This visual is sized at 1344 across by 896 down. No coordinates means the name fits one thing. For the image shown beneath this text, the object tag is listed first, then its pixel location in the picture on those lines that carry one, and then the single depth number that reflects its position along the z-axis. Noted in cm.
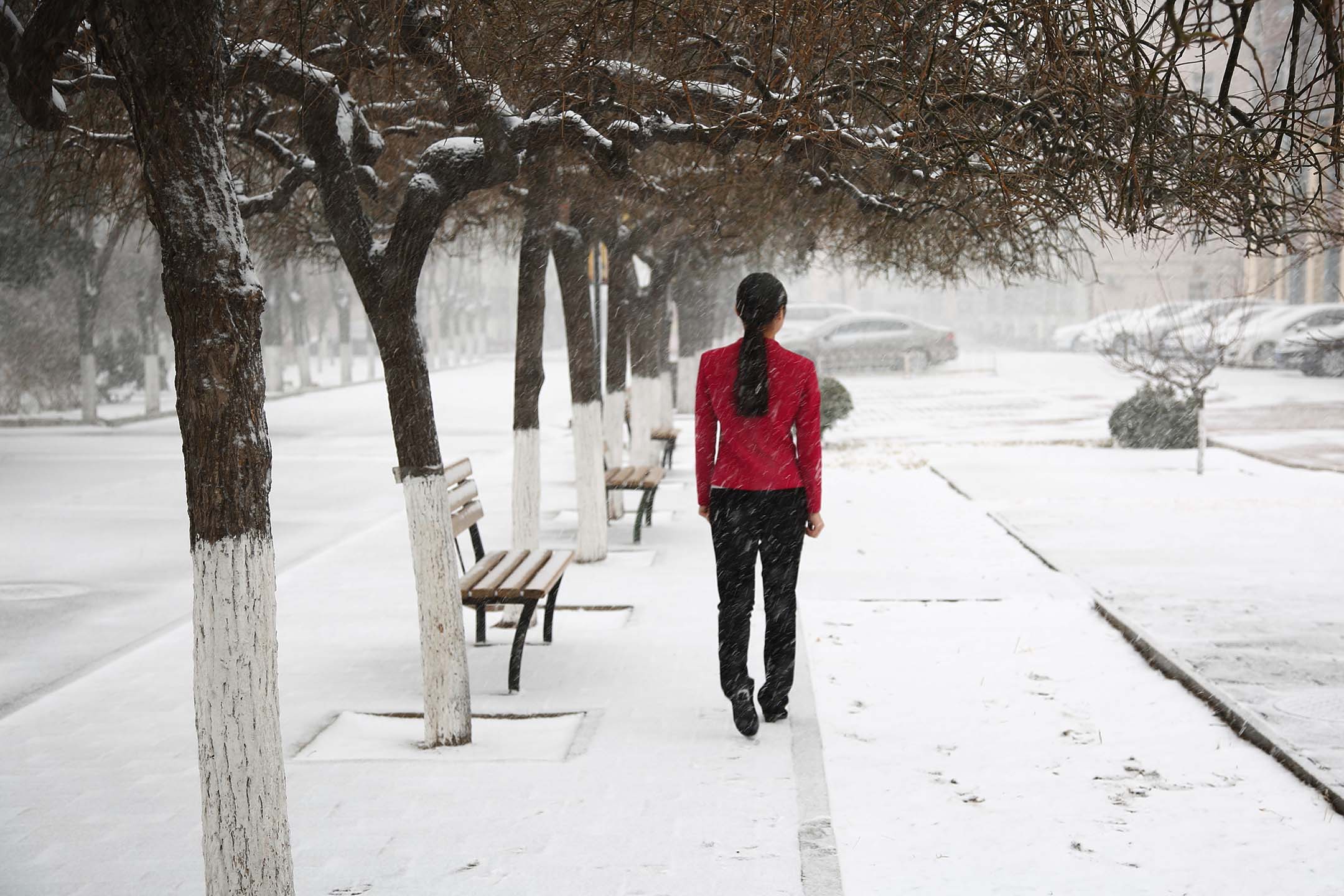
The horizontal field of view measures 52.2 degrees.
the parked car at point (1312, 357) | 3309
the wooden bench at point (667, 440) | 1655
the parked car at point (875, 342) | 4250
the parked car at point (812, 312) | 5062
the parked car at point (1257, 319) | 3841
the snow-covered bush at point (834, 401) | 2159
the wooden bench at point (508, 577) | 681
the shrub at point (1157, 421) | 1906
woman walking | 573
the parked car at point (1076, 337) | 4878
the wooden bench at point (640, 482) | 1206
